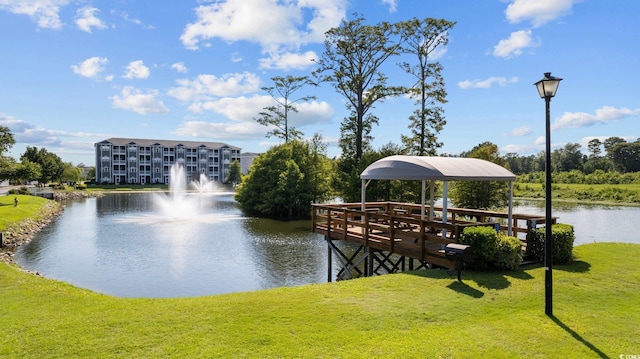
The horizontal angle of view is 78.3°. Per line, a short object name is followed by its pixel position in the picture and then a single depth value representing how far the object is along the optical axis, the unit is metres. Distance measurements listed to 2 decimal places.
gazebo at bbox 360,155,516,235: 11.02
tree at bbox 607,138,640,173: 96.06
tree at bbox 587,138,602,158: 118.43
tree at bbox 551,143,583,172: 100.62
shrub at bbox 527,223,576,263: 10.74
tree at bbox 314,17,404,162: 33.75
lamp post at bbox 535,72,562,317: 7.11
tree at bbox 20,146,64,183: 70.00
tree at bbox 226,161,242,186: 98.62
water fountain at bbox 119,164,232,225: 34.44
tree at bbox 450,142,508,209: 31.92
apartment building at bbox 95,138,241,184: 96.50
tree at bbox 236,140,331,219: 40.53
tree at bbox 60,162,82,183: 81.52
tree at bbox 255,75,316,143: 47.25
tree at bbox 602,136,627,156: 110.46
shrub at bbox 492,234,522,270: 10.11
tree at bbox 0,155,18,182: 42.44
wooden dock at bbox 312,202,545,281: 10.80
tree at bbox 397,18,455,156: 30.75
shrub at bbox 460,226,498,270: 9.88
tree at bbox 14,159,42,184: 47.00
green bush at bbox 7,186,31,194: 49.06
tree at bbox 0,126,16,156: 40.00
